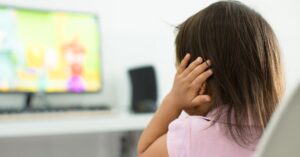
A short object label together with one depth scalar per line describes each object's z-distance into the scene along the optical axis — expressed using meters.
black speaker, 2.47
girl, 1.35
